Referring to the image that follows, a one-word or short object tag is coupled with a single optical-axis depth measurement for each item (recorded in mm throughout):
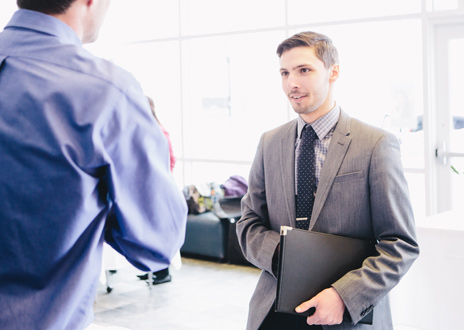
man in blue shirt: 1044
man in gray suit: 1730
